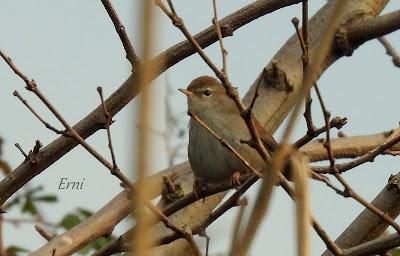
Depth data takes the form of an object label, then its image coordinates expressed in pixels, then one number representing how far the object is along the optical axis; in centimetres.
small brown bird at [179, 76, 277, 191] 959
